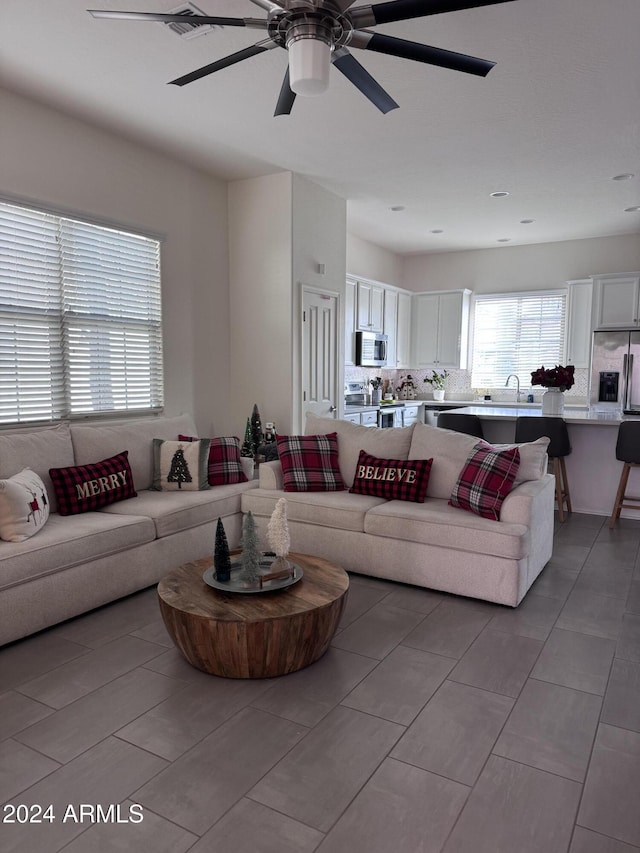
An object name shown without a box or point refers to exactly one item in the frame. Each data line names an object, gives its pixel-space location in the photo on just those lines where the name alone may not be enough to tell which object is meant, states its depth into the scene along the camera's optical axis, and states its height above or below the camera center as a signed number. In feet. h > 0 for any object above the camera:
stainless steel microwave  23.48 +0.77
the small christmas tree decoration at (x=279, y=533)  9.20 -2.62
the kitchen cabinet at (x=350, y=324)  22.66 +1.70
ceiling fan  6.91 +4.21
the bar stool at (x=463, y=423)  17.84 -1.66
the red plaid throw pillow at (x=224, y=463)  14.40 -2.40
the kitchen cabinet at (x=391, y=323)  25.94 +2.05
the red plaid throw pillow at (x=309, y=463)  13.69 -2.28
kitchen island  17.08 -2.74
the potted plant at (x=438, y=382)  29.17 -0.68
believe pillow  12.60 -2.43
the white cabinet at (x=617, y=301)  22.95 +2.79
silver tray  8.46 -3.22
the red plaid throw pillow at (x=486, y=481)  11.23 -2.19
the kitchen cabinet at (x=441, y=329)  27.50 +1.91
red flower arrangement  16.87 -0.21
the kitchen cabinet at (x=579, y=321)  24.90 +2.12
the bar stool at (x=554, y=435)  16.46 -1.86
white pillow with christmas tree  13.74 -2.38
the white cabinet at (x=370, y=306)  23.67 +2.57
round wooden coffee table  7.81 -3.52
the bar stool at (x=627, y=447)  15.40 -2.02
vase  17.48 -0.94
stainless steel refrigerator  21.79 -0.02
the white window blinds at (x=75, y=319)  12.58 +1.09
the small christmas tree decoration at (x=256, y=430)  17.49 -1.91
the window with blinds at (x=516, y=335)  26.48 +1.63
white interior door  18.58 +0.49
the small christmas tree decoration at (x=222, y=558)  8.82 -2.90
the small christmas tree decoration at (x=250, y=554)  8.70 -2.83
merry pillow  11.53 -2.46
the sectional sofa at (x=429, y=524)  10.82 -3.14
